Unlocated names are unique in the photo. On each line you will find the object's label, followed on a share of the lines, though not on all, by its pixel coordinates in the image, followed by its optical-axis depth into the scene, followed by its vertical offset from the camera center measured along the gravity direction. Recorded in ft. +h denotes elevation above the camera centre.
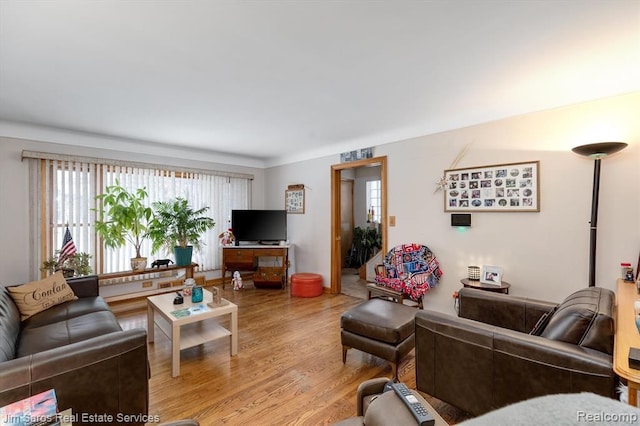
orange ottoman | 14.73 -3.85
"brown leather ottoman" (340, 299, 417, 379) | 7.04 -3.05
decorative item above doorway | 13.92 +2.70
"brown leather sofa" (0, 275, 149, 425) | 4.35 -2.74
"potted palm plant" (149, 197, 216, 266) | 14.33 -0.98
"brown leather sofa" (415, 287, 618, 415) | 4.36 -2.41
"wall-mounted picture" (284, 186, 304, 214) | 17.57 +0.58
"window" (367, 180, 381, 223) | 22.06 +0.64
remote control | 2.44 -1.76
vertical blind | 12.35 +0.69
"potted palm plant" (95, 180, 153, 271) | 12.98 -0.43
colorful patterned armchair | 10.78 -2.43
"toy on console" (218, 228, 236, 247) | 16.83 -1.66
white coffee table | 7.72 -3.33
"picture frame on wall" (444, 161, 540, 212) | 9.45 +0.74
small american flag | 11.59 -1.58
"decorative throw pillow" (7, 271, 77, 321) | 8.30 -2.54
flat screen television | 17.08 -0.97
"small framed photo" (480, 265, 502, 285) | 9.60 -2.18
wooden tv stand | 16.22 -2.94
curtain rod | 11.91 +2.22
